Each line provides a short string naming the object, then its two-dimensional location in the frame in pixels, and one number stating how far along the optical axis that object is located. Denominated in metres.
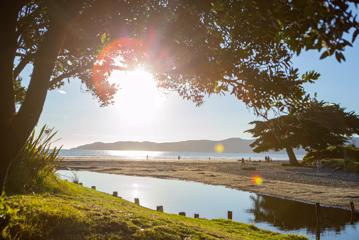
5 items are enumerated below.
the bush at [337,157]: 49.72
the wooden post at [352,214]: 22.56
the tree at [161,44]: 6.64
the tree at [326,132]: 59.81
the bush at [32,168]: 11.11
